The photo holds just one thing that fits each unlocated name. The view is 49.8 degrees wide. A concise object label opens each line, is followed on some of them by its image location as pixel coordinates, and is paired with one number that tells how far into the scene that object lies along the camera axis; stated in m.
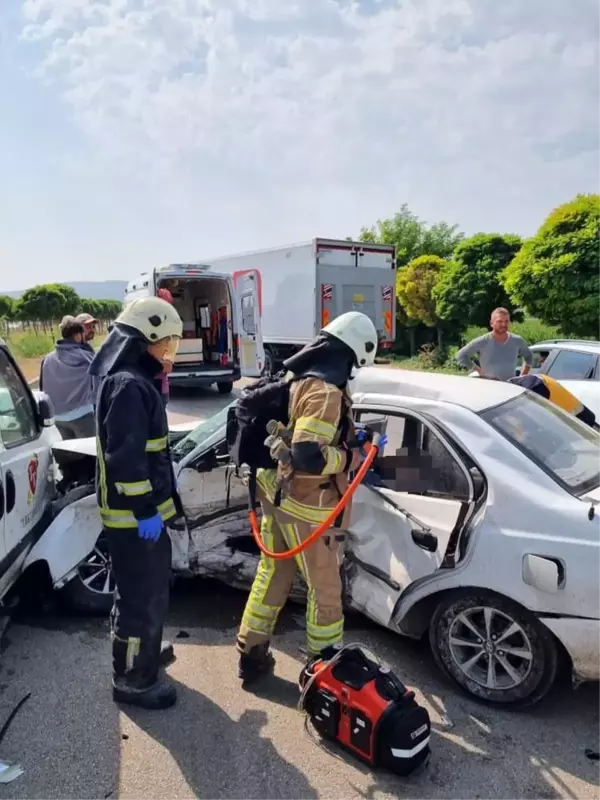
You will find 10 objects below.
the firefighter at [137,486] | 2.89
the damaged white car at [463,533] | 2.81
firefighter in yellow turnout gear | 3.00
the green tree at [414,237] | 31.72
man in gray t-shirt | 7.21
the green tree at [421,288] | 21.48
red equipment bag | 2.62
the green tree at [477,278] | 17.81
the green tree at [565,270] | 12.50
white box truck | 14.77
